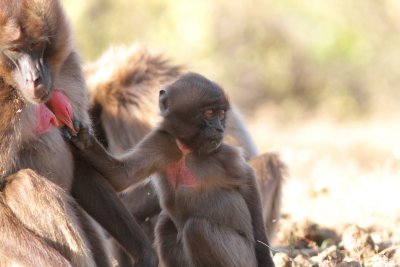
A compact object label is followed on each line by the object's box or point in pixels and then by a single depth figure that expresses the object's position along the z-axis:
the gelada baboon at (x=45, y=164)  9.18
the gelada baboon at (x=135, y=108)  14.68
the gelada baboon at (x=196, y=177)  10.30
